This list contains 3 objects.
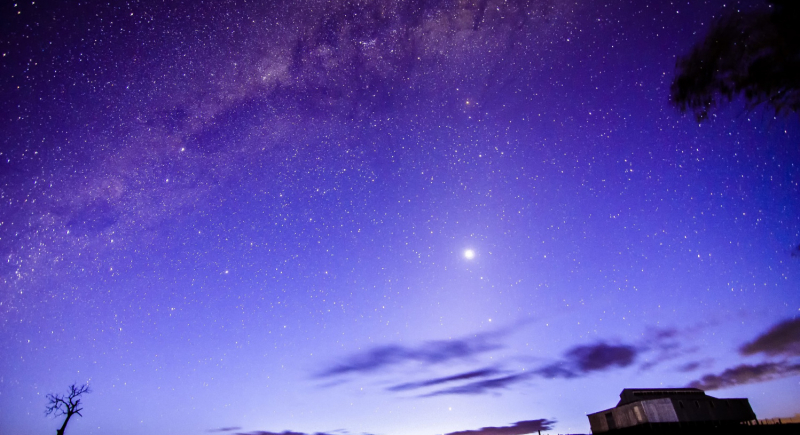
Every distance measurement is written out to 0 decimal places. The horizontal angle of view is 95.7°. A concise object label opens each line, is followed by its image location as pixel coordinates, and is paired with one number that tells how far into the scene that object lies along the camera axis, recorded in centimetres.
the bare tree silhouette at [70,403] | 3866
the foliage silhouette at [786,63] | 1248
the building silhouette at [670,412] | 3116
